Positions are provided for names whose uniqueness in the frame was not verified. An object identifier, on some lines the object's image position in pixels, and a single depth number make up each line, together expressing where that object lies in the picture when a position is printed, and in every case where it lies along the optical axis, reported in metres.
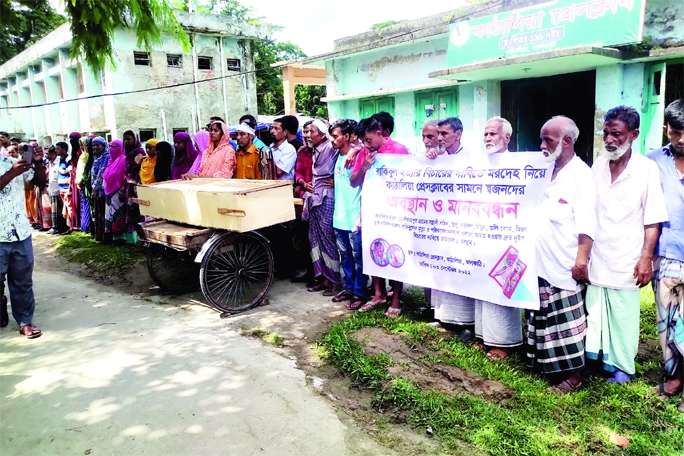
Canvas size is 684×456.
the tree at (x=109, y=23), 4.08
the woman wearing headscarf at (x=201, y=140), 7.48
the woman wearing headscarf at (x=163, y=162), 7.49
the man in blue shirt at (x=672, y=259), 2.99
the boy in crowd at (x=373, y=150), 4.63
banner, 3.54
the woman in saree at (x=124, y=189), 8.18
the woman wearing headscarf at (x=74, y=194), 9.74
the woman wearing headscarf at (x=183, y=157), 7.15
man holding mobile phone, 4.64
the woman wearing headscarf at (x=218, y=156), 5.98
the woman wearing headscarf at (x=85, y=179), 9.12
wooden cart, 4.71
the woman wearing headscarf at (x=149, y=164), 7.58
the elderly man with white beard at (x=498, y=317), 3.70
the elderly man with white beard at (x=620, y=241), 3.07
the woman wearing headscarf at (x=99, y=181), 8.70
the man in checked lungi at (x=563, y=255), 3.19
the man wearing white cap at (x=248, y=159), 6.11
